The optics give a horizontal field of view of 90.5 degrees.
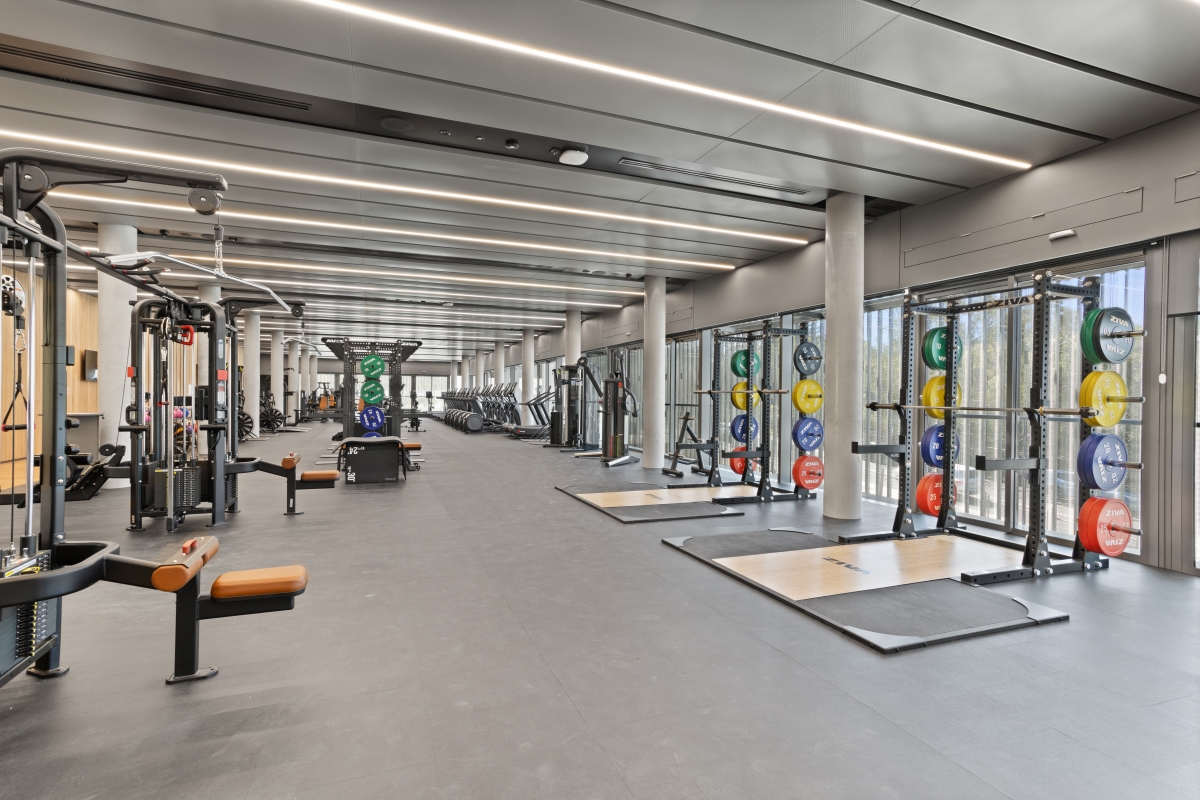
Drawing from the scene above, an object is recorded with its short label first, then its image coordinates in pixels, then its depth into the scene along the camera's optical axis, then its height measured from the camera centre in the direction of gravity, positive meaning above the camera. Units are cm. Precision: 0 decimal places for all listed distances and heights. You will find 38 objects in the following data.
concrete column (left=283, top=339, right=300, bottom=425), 2280 +81
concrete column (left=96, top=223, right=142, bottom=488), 779 +69
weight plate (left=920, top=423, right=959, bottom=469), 546 -43
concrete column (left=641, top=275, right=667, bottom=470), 1059 +47
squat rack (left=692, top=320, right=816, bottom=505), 730 -36
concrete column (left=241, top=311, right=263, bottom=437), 1534 +91
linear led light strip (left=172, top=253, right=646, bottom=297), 967 +222
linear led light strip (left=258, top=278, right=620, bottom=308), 1158 +226
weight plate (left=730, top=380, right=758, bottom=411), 780 +4
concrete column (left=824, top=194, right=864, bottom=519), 633 +49
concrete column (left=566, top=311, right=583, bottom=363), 1486 +156
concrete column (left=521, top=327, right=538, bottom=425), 1823 +110
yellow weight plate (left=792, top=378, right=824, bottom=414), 686 +2
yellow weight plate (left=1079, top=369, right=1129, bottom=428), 413 +2
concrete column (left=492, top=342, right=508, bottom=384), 2305 +147
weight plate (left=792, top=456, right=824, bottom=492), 721 -88
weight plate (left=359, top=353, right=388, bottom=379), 995 +57
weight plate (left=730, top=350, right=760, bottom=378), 811 +49
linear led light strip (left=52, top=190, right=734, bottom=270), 667 +219
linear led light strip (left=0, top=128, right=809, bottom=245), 503 +217
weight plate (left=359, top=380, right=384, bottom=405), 993 +11
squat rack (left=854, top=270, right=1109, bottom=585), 431 -45
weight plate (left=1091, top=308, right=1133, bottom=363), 410 +43
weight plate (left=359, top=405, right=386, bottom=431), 987 -31
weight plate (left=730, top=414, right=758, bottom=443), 816 -39
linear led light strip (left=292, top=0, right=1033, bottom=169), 333 +215
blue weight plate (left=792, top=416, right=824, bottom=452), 707 -42
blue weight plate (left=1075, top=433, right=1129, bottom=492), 418 -45
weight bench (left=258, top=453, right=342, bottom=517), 616 -85
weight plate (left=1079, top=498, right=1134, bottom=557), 418 -90
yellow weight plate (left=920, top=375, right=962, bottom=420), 539 +5
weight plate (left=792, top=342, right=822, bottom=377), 712 +48
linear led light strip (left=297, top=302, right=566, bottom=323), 1481 +231
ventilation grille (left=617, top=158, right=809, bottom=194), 555 +218
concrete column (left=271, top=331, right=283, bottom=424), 2020 +116
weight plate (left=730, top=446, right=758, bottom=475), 821 -93
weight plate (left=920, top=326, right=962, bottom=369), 530 +46
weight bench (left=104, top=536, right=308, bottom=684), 265 -90
